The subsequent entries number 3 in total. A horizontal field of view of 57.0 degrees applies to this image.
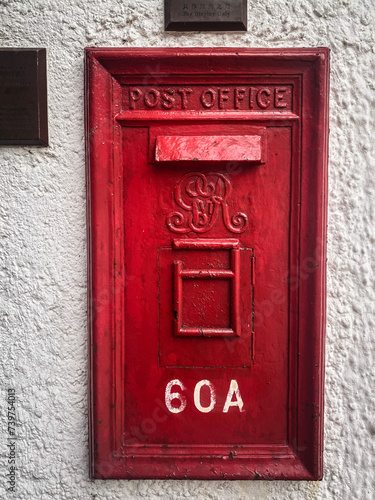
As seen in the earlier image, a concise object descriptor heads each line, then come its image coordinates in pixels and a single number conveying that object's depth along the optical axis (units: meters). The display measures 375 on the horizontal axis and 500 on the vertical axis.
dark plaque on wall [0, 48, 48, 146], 1.09
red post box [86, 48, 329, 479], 1.06
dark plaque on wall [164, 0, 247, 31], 1.07
